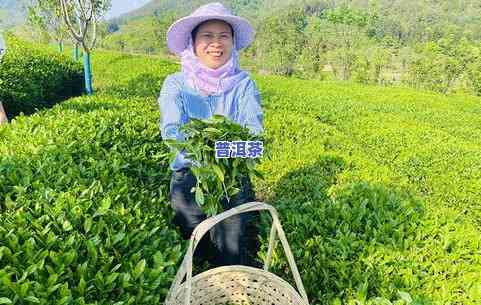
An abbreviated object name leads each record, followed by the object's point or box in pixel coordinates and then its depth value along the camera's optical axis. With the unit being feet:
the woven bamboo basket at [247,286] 7.57
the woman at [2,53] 13.94
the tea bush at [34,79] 25.77
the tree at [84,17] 31.99
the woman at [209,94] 9.93
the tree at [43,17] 56.84
